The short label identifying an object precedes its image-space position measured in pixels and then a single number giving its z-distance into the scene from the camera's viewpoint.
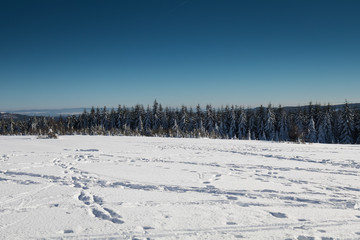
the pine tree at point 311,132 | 44.12
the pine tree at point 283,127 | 50.81
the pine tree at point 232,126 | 54.08
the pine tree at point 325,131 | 44.41
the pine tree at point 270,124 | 49.53
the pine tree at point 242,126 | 52.62
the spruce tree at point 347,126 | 40.79
